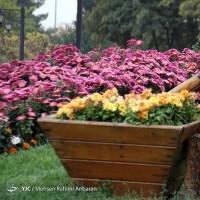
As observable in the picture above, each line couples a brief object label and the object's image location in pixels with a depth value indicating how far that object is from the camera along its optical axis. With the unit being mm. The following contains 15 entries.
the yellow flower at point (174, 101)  7468
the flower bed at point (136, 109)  7284
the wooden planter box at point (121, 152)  7072
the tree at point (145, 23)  58767
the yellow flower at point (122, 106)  7383
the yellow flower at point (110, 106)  7452
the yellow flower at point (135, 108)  7315
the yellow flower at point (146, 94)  8075
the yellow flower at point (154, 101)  7439
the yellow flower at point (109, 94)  8013
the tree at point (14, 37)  55278
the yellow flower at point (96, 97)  7757
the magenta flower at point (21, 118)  11807
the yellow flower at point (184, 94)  7751
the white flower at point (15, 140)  11421
